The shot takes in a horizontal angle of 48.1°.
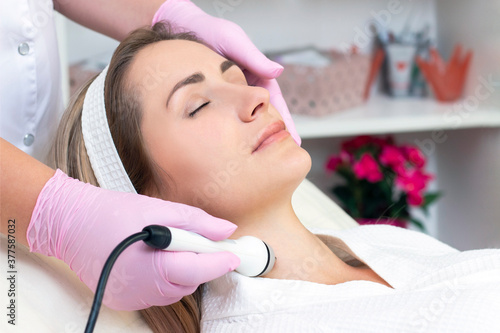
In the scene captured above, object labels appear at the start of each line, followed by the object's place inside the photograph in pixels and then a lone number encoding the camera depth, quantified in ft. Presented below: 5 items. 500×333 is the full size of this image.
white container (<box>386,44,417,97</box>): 8.00
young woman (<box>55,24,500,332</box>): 3.06
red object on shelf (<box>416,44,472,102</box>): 7.84
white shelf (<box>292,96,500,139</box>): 7.11
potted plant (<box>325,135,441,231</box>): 7.48
